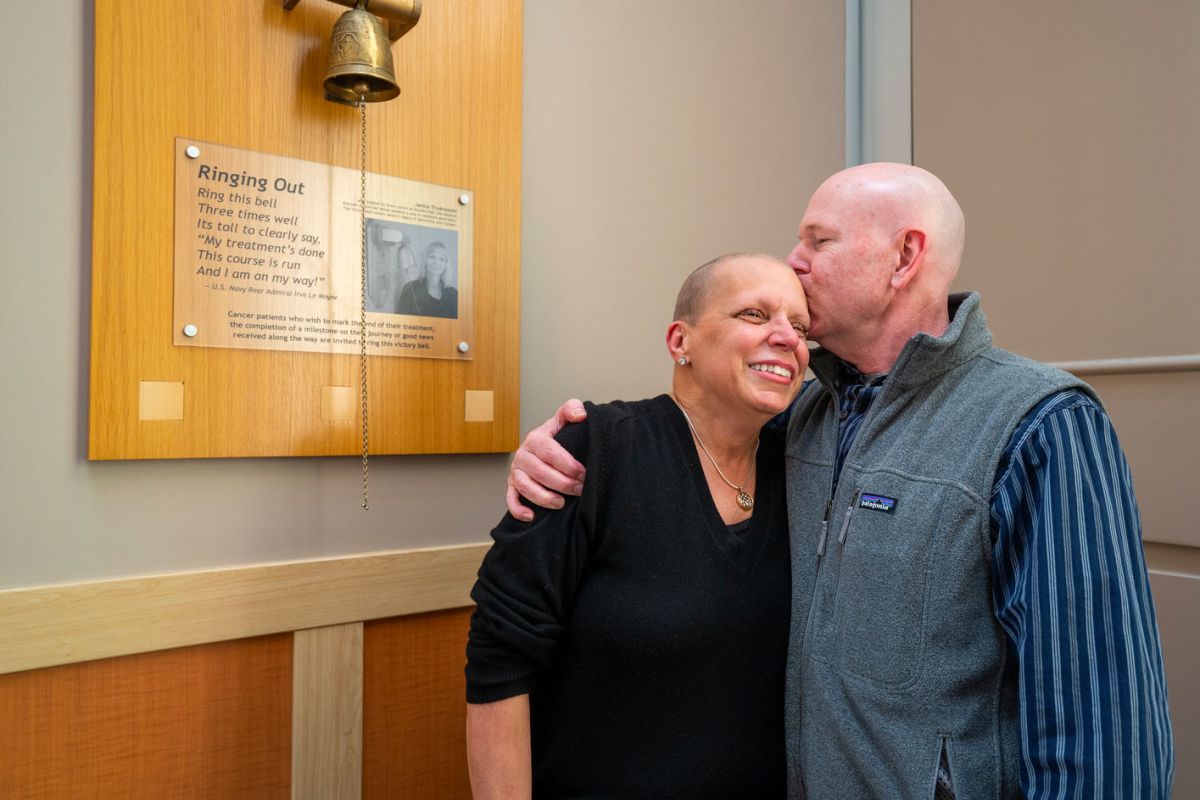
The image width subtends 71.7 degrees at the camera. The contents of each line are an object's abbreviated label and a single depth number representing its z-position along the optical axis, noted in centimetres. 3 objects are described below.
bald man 102
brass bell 138
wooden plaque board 134
